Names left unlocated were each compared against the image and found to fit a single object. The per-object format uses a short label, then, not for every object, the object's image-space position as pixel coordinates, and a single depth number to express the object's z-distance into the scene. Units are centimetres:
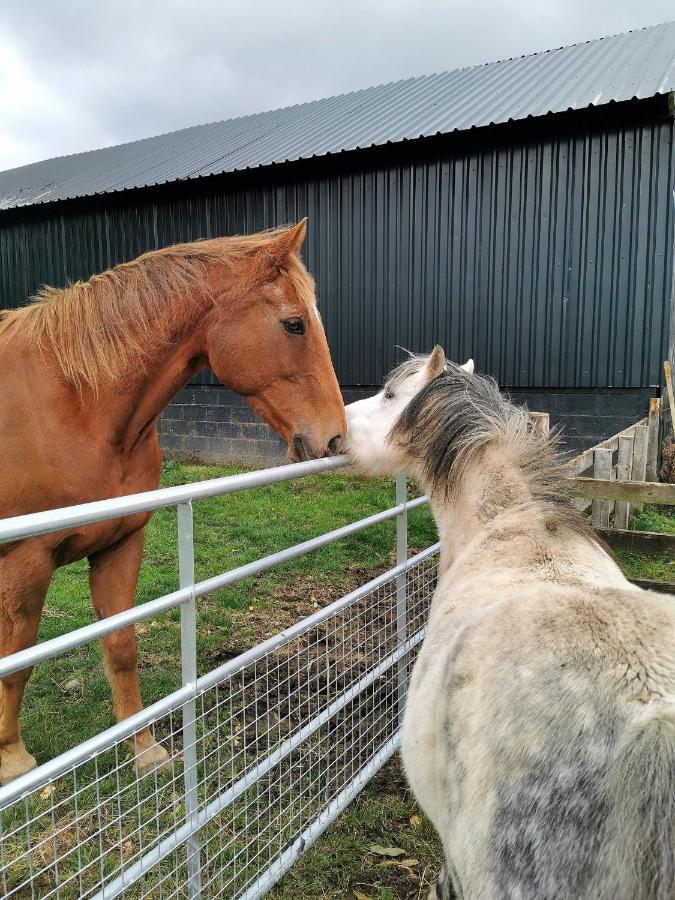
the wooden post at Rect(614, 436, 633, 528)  545
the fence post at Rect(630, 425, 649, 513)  630
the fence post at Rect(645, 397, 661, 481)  723
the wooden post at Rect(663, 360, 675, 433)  724
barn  741
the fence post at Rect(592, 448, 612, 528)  473
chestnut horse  246
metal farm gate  142
